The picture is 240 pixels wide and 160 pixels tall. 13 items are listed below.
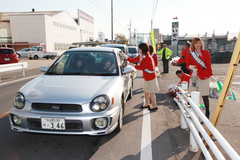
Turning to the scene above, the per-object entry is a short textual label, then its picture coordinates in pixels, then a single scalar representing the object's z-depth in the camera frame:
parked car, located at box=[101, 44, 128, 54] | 10.13
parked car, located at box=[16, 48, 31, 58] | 33.97
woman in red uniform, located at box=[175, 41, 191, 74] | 6.45
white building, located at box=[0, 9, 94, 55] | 43.53
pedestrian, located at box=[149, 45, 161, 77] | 7.63
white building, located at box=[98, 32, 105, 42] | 76.38
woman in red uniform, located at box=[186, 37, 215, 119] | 4.17
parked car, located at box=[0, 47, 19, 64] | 16.44
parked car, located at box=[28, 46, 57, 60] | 29.55
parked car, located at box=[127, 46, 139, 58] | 19.88
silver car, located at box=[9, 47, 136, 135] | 3.00
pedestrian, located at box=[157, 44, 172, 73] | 12.84
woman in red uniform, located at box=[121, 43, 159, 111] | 5.00
